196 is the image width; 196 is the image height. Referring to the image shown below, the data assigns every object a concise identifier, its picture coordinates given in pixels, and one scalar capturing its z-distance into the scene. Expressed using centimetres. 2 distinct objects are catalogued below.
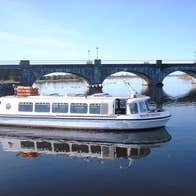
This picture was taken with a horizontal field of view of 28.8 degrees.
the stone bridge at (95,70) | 7181
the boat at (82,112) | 2803
